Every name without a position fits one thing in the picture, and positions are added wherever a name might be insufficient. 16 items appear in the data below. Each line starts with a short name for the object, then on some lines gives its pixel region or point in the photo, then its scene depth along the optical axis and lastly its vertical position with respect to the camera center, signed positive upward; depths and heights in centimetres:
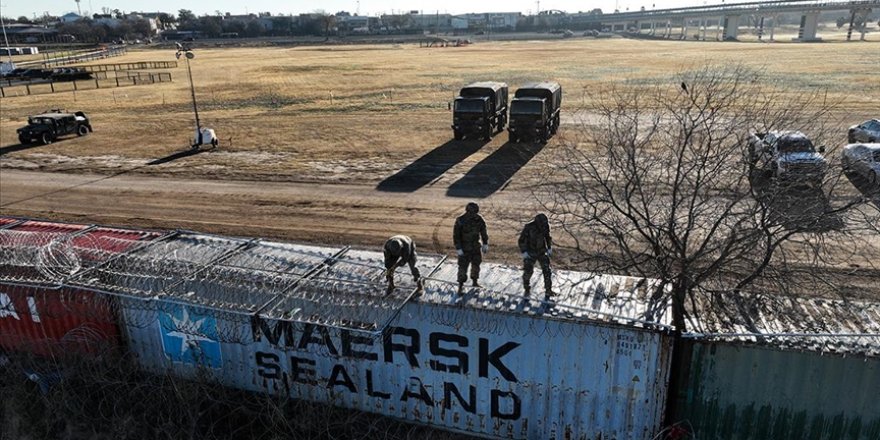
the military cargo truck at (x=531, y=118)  2769 -392
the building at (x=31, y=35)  15562 +170
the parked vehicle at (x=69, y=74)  5959 -334
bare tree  874 -315
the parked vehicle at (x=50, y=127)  3106 -452
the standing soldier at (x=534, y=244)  902 -317
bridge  11738 +384
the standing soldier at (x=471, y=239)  943 -321
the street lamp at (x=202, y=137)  2930 -477
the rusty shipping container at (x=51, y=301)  1018 -443
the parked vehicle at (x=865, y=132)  2380 -424
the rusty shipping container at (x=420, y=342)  817 -450
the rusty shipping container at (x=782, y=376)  753 -444
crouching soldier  918 -336
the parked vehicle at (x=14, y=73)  6181 -331
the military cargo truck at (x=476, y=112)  2878 -376
